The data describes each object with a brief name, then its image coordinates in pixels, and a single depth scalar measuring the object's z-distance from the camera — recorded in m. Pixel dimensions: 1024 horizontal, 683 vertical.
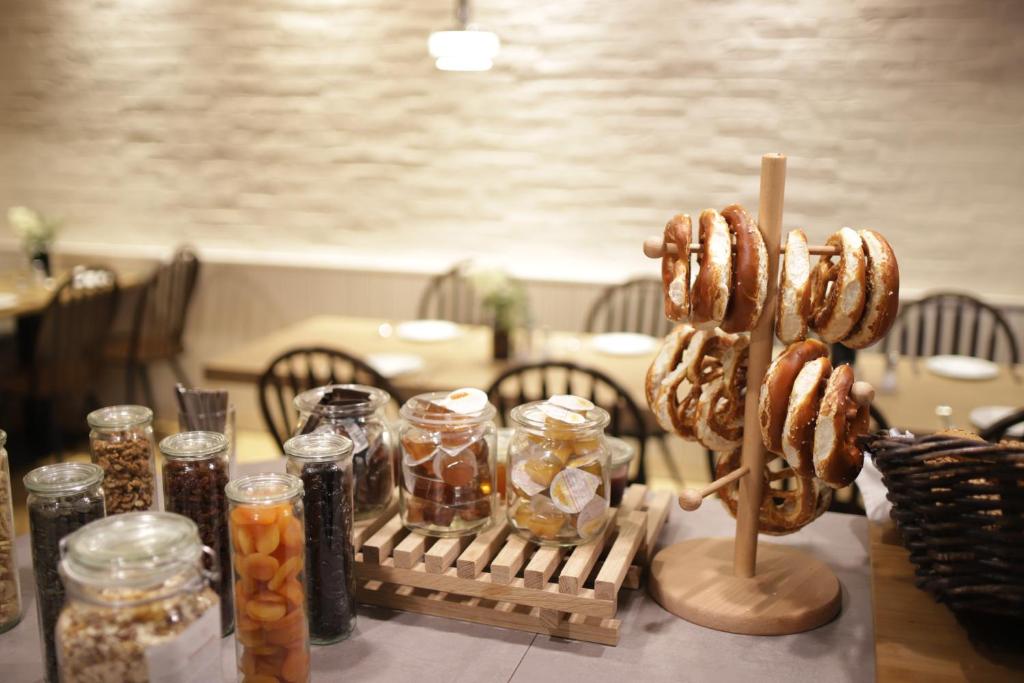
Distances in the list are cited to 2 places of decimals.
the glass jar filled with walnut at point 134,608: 0.86
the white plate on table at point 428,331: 3.56
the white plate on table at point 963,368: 3.09
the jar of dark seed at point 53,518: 1.07
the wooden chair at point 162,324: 4.57
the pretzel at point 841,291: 1.17
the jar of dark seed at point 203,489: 1.12
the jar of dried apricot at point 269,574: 0.99
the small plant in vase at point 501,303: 3.20
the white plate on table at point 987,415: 2.60
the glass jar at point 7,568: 1.21
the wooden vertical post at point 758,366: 1.25
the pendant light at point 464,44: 2.87
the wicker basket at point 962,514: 0.98
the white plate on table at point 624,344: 3.41
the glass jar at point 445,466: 1.29
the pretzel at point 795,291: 1.20
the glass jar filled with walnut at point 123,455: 1.22
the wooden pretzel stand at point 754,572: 1.24
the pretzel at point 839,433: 1.13
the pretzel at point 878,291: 1.17
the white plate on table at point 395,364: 3.04
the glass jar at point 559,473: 1.26
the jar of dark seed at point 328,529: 1.12
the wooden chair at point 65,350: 3.99
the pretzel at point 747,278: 1.19
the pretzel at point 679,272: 1.19
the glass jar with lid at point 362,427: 1.34
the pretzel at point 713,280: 1.18
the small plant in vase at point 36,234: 4.55
